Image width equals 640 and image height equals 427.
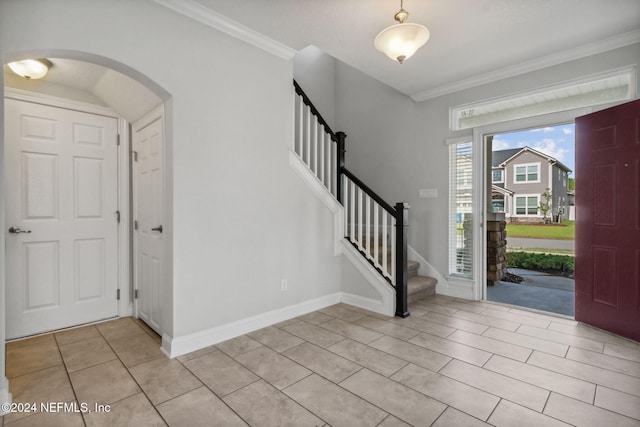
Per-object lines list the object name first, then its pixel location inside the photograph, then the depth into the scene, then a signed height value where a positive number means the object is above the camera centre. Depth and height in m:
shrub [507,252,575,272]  5.75 -0.98
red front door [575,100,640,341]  2.76 -0.07
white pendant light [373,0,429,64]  2.13 +1.27
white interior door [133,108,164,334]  2.83 -0.04
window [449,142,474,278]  4.06 +0.04
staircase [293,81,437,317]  3.37 +0.07
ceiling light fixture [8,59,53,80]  2.53 +1.24
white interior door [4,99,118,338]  2.72 -0.04
